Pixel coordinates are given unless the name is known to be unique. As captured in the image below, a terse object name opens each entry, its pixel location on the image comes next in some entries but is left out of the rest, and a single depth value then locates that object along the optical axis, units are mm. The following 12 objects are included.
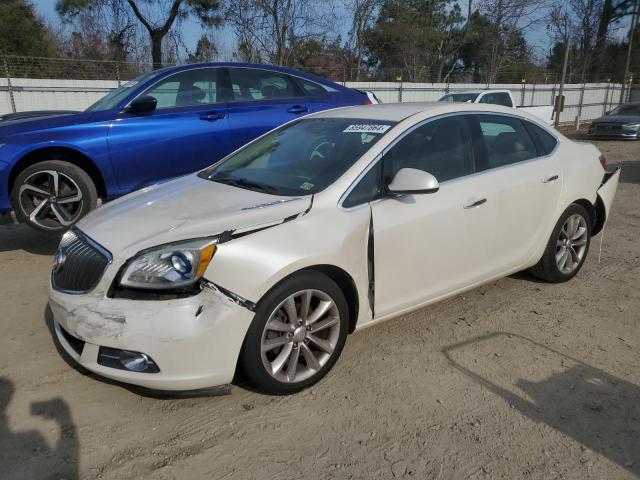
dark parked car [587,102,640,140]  17595
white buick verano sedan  2619
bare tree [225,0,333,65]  19725
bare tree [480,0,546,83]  33000
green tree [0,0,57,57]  25031
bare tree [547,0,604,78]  37531
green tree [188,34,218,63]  24141
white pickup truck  14703
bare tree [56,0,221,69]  23125
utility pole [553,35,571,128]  19359
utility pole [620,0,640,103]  31078
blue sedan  4984
